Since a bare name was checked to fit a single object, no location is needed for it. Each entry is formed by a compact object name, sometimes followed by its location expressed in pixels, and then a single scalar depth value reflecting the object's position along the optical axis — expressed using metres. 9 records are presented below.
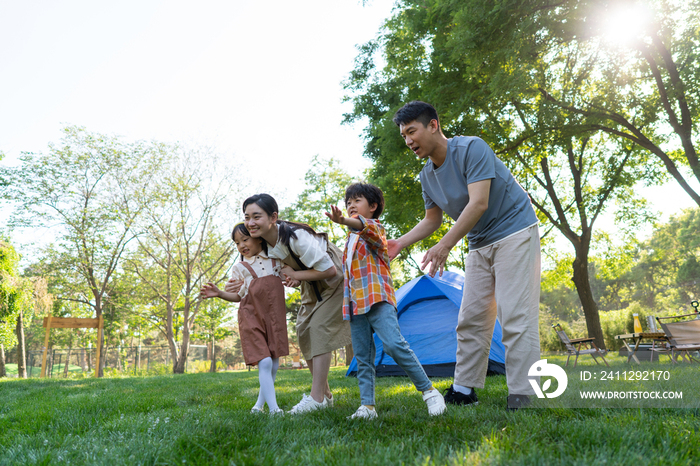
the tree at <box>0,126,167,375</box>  17.02
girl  3.02
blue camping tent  6.31
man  2.56
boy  2.59
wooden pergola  13.43
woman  3.02
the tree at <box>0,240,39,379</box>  14.62
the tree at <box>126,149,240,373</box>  17.00
